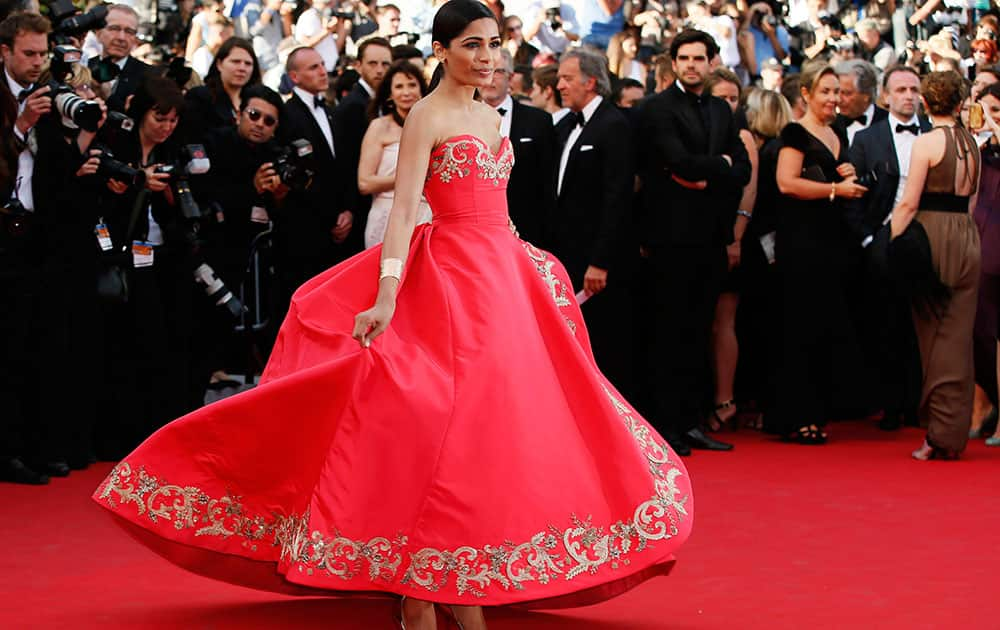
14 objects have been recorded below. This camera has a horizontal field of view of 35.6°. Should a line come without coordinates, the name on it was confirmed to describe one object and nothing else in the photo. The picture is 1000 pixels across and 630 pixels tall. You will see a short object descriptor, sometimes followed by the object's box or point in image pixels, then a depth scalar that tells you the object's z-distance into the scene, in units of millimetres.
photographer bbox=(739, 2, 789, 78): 12453
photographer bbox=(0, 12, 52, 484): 6379
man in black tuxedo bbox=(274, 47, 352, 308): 7801
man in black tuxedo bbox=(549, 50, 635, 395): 7395
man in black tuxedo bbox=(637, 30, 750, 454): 7434
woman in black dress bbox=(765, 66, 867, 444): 7656
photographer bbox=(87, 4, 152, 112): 7623
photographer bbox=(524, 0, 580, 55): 11867
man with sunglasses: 7480
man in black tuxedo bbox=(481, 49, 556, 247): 7488
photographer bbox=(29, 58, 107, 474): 6508
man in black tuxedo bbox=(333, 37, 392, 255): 7844
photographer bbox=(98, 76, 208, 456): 6875
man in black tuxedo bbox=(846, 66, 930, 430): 7879
